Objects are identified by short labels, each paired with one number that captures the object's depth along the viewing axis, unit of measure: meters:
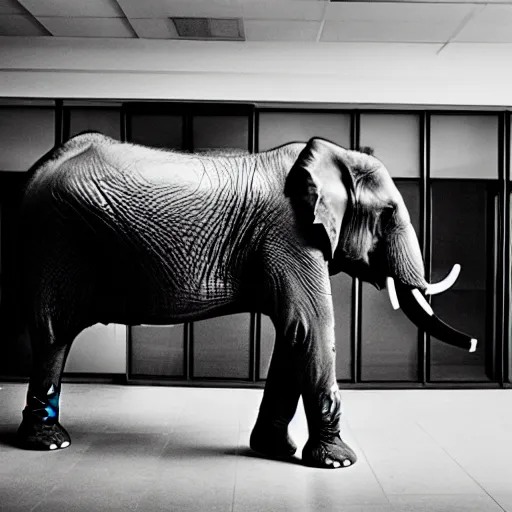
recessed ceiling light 7.62
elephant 4.95
